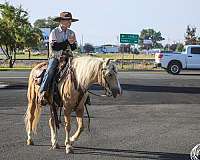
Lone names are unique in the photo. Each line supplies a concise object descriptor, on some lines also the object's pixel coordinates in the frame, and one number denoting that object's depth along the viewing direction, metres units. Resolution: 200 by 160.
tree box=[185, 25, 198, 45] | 76.51
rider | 8.66
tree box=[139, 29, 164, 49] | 171.12
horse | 7.79
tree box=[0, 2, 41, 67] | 41.71
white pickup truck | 32.34
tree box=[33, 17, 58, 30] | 141.44
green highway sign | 49.69
